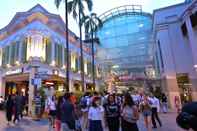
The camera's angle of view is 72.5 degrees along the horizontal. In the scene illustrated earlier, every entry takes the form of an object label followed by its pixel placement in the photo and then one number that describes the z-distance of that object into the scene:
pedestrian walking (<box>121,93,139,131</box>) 3.63
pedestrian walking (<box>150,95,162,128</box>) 6.66
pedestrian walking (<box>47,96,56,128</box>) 6.79
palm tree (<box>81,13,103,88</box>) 21.63
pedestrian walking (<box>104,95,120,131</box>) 4.48
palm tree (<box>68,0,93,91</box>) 15.85
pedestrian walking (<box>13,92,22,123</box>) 8.33
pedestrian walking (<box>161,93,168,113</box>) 12.32
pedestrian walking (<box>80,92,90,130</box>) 6.96
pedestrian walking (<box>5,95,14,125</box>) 8.11
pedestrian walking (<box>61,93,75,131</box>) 4.66
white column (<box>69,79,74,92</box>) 18.91
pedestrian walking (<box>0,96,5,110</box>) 14.43
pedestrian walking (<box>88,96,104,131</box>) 4.20
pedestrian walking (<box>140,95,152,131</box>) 6.02
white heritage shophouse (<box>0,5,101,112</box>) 14.88
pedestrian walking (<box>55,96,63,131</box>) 5.13
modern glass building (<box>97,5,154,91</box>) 32.52
